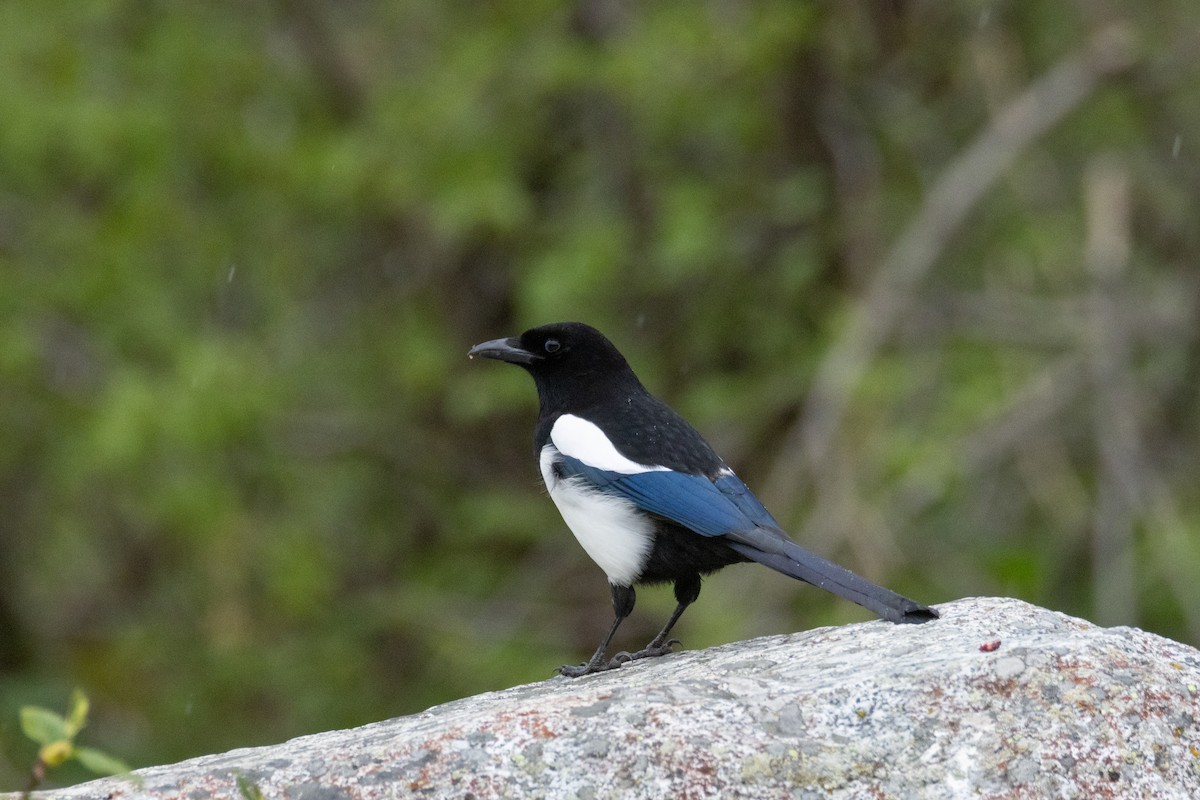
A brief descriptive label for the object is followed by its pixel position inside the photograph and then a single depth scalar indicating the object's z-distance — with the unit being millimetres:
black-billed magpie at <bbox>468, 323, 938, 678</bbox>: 7328
